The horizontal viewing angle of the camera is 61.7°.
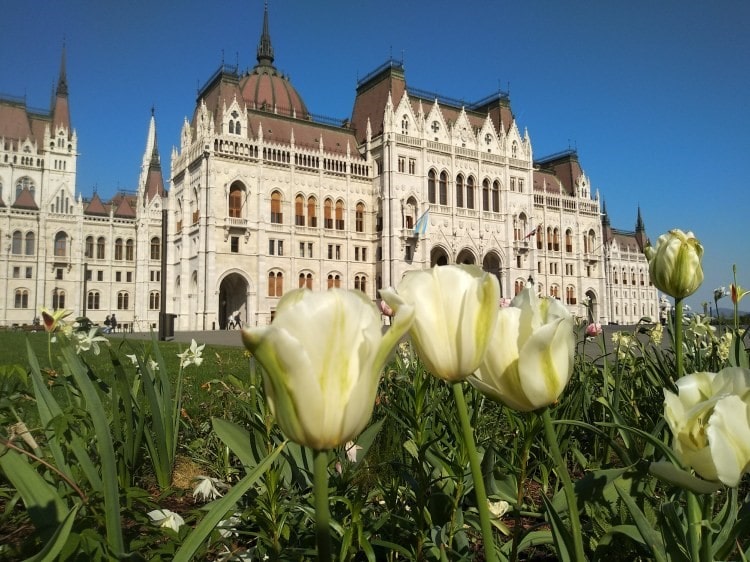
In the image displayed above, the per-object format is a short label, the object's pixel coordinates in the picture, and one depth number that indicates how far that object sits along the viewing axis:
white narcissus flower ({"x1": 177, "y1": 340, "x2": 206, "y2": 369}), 2.17
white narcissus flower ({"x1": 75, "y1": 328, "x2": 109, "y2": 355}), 2.16
